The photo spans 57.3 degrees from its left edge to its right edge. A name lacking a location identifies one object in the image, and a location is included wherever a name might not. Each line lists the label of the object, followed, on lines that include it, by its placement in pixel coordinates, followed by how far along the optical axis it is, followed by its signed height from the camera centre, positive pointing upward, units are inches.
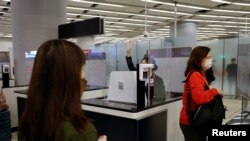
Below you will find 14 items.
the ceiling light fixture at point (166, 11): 356.8 +79.3
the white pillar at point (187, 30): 444.6 +60.1
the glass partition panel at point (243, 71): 157.4 -7.3
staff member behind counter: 112.5 -3.6
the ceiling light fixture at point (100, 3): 301.6 +79.0
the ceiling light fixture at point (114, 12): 339.4 +78.6
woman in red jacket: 87.6 -10.8
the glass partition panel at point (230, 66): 347.6 -9.1
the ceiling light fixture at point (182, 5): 304.0 +79.7
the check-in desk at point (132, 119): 102.9 -28.4
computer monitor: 111.2 -13.0
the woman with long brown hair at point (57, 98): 35.9 -5.9
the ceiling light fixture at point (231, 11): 360.8 +79.8
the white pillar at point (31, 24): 200.1 +33.4
